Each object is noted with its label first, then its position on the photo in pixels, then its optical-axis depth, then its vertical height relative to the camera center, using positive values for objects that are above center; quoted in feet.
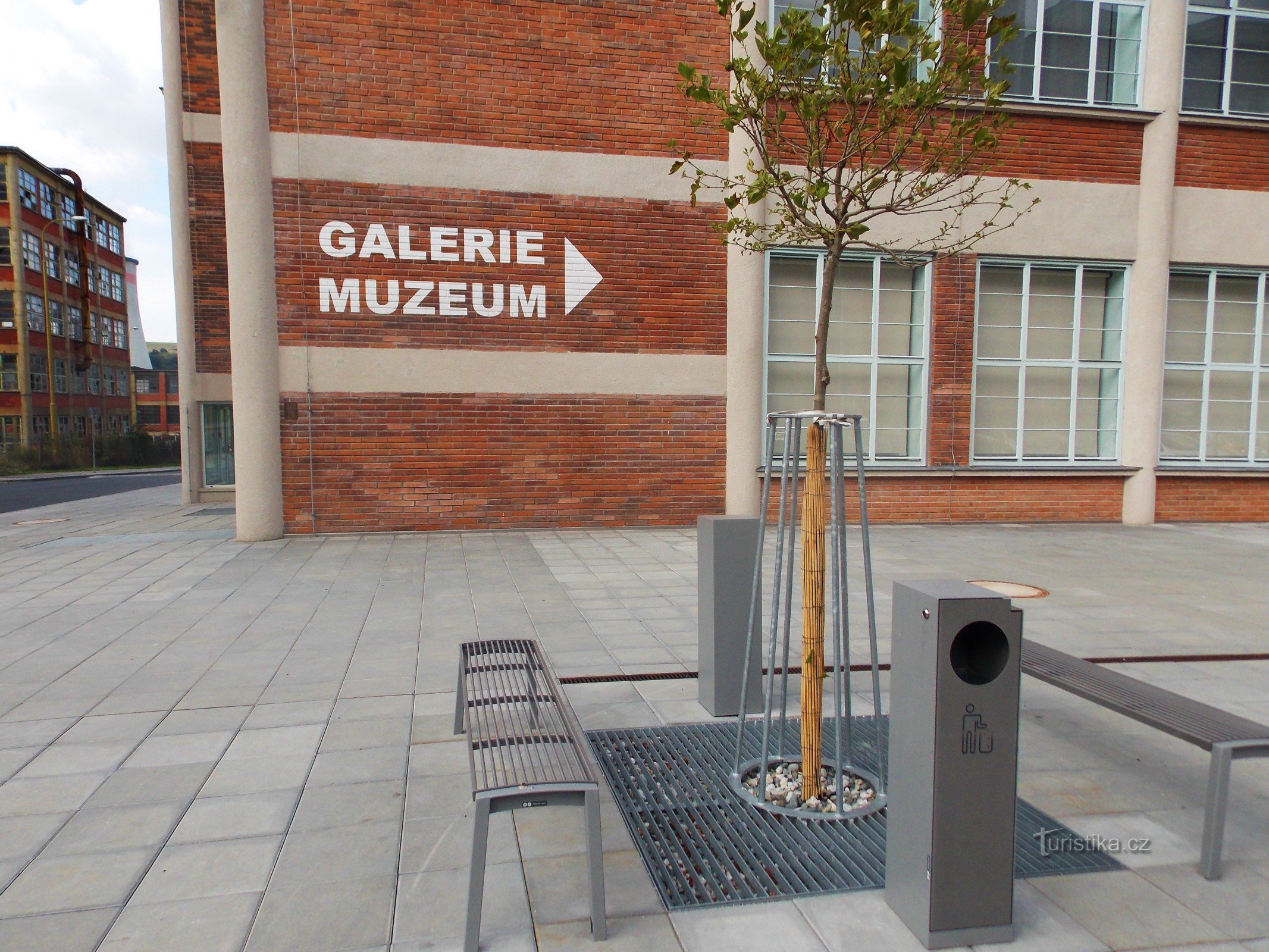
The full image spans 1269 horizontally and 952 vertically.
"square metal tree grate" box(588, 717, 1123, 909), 9.89 -5.35
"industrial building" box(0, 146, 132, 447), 157.38 +19.51
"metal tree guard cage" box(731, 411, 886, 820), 10.98 -2.47
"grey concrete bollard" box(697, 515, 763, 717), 15.17 -3.35
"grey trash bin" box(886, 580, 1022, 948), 8.33 -3.31
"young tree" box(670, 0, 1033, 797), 10.80 +4.22
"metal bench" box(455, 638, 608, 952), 8.54 -3.86
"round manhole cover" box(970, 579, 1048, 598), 25.99 -5.17
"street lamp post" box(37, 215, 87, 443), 161.79 +15.09
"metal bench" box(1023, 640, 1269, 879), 10.06 -3.77
